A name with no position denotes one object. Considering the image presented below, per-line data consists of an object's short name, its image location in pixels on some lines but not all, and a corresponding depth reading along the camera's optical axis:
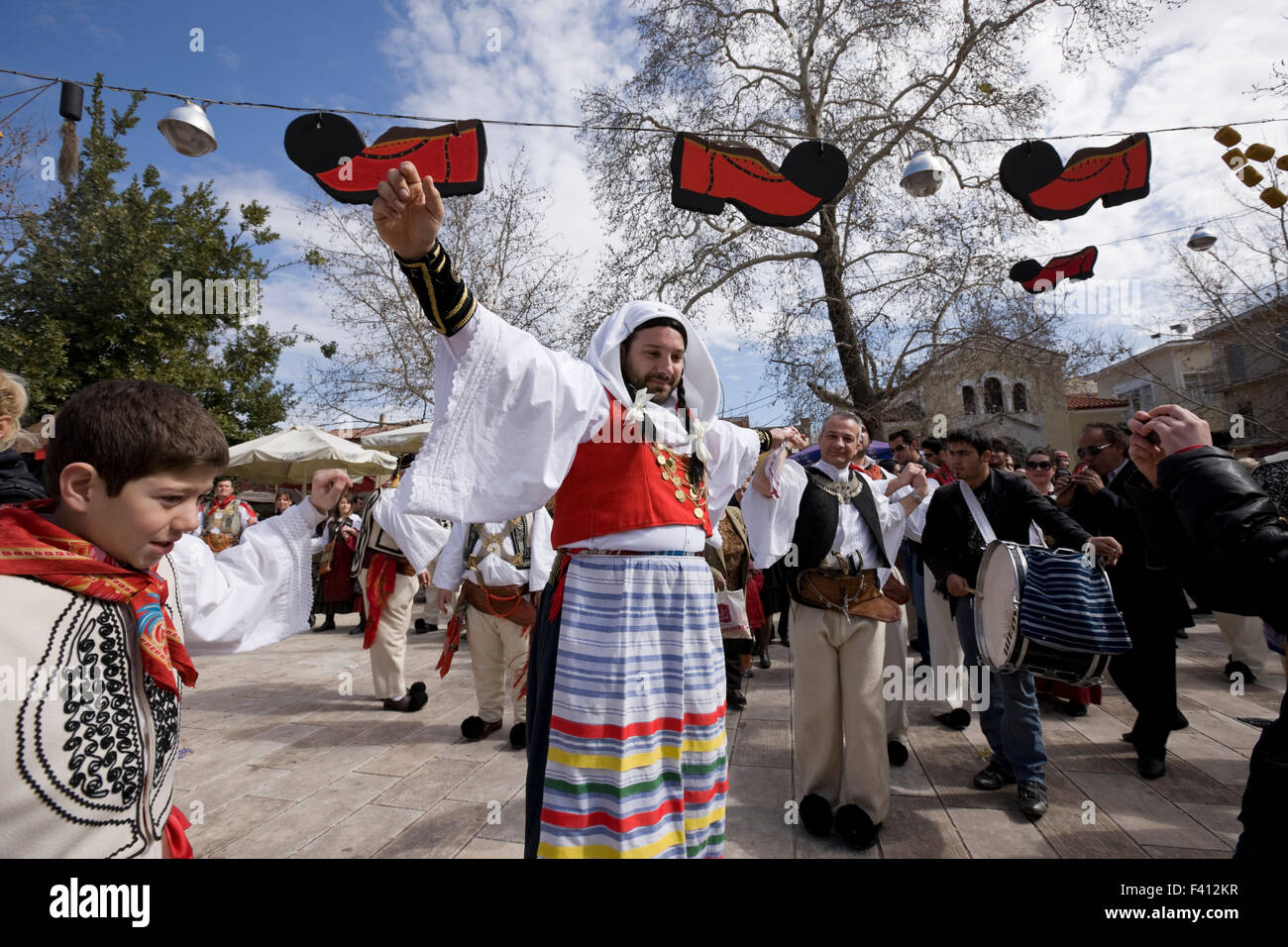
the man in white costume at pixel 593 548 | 1.94
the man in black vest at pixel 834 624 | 3.33
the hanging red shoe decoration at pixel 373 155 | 5.19
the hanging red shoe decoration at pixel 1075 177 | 5.96
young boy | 1.17
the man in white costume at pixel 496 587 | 4.84
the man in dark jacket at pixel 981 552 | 3.60
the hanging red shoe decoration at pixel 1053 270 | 8.36
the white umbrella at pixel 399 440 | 13.25
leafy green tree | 13.09
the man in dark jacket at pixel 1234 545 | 1.47
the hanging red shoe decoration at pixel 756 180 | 5.64
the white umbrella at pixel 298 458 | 11.23
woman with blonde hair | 1.96
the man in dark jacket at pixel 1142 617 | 4.09
